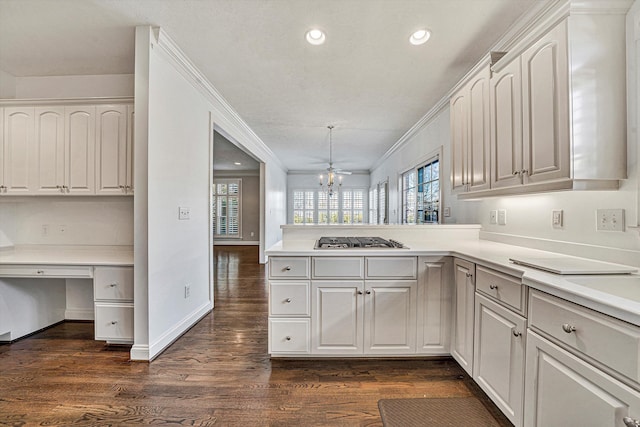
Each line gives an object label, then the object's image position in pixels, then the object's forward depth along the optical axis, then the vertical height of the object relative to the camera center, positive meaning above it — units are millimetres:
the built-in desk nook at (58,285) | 2346 -694
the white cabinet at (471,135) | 2061 +634
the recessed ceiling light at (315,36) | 2174 +1417
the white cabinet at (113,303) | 2355 -787
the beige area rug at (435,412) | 1587 -1201
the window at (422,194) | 3990 +312
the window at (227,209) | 9938 +104
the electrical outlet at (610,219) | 1485 -38
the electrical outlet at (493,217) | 2548 -42
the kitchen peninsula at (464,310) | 1069 -574
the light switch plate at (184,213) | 2709 -12
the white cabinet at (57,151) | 2568 +568
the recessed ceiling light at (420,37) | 2166 +1408
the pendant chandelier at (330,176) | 5192 +912
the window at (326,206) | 9758 +217
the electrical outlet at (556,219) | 1854 -43
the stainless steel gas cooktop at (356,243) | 2219 -262
